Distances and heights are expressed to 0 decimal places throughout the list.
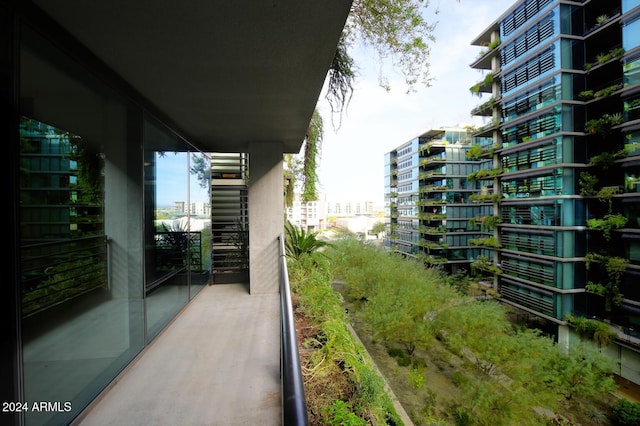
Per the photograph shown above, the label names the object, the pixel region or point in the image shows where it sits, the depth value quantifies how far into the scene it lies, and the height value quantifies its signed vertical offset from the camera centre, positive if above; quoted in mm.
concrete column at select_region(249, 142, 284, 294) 4316 -37
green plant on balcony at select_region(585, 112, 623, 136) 12258 +3952
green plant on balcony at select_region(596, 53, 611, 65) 12688 +7124
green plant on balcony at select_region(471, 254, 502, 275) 17828 -3749
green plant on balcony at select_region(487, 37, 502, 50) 17297 +10636
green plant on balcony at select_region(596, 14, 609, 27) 12961 +9046
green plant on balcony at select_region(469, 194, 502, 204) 17594 +838
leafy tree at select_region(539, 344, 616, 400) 8680 -5352
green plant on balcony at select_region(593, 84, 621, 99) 12398 +5450
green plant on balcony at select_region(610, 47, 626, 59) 12008 +6952
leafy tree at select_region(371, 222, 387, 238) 47662 -3029
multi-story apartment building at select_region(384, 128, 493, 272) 25850 +1069
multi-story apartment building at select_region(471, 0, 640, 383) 11797 +2292
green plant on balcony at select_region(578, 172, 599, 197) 13070 +1222
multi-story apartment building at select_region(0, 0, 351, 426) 1374 +522
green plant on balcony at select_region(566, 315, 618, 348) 12156 -5527
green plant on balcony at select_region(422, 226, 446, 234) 25900 -1828
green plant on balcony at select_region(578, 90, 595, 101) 13367 +5655
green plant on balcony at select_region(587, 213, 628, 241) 11910 -633
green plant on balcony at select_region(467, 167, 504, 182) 17594 +2418
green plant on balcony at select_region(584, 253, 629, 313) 12016 -3248
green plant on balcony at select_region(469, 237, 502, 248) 17812 -2117
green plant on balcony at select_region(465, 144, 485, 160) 18453 +4001
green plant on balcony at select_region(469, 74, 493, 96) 17975 +8538
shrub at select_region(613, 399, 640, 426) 8812 -6679
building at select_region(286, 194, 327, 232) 40500 -296
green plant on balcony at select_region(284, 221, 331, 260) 4765 -534
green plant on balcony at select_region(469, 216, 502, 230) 17547 -713
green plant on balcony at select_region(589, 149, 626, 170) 12014 +2316
